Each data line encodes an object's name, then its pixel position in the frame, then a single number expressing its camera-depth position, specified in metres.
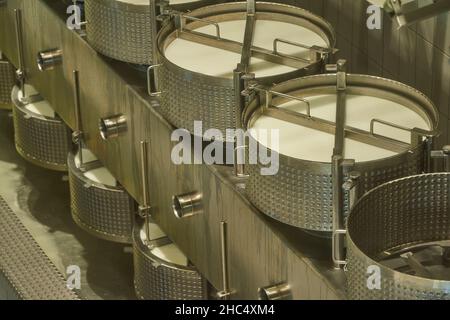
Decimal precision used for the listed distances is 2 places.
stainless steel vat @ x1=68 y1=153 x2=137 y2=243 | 6.03
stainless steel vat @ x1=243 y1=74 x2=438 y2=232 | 4.23
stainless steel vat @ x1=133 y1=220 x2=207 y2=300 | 5.43
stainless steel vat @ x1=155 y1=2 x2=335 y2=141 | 4.81
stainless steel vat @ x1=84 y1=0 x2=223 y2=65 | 5.41
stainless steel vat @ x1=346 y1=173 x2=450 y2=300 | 4.00
